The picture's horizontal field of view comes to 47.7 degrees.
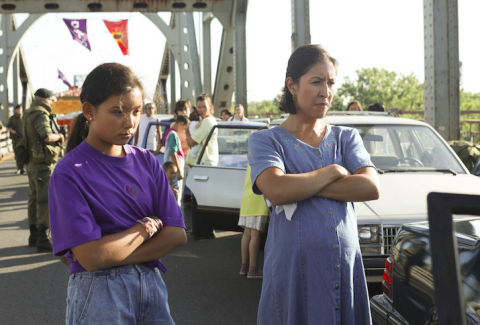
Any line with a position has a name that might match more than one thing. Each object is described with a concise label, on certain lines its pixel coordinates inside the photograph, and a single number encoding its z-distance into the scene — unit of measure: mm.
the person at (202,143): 6738
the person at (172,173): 7191
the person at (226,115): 15477
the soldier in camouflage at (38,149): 7031
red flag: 25000
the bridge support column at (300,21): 10180
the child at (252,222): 5227
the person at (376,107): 10219
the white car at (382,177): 4016
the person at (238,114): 14289
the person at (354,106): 10125
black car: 1797
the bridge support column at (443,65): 7562
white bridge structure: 7621
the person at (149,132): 9266
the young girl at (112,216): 1832
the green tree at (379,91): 109688
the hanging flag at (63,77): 48156
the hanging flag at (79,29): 25297
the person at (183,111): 8203
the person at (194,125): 7874
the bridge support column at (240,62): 15688
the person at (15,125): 15548
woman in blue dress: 2152
